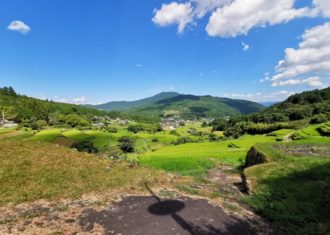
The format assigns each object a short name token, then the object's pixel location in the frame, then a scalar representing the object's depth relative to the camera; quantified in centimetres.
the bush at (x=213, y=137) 9519
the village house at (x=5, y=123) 10598
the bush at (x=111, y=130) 12562
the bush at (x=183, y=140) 9354
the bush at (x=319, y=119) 7378
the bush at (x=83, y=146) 5856
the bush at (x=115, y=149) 6927
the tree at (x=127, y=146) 7401
